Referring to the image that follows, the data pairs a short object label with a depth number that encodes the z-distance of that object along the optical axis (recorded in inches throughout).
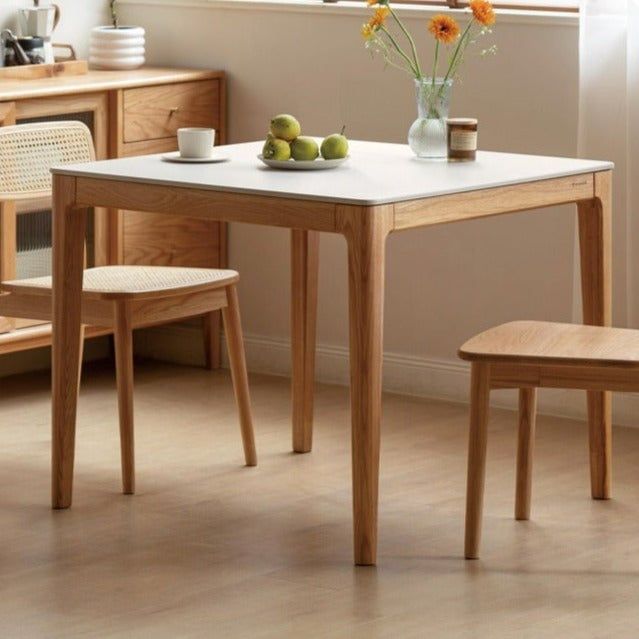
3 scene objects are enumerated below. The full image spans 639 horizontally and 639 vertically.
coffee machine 269.3
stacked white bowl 277.9
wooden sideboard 251.3
